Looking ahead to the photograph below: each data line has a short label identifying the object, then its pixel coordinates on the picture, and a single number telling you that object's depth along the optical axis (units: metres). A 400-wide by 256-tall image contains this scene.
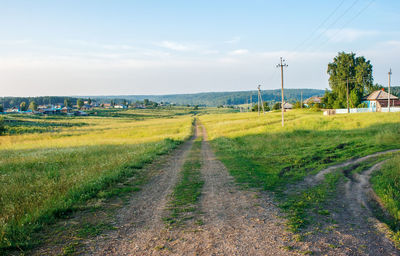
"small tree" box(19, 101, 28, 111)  171.25
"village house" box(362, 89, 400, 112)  71.06
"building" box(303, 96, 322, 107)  116.06
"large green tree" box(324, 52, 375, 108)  73.94
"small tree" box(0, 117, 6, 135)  54.09
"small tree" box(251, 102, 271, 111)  125.72
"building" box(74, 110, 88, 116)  133.62
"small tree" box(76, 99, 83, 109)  186.75
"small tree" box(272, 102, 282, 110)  127.84
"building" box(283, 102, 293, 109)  122.57
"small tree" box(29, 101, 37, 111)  161.12
